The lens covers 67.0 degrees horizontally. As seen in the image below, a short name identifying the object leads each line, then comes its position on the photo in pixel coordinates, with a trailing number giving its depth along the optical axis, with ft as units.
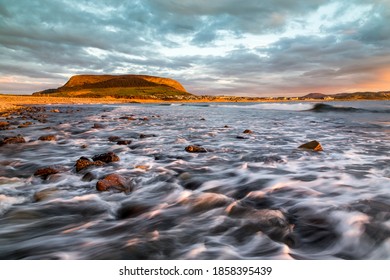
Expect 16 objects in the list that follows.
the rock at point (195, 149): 25.88
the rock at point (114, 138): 33.41
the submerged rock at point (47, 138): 33.21
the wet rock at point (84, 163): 19.23
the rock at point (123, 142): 31.10
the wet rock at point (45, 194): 14.17
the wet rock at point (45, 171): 18.06
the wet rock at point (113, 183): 15.05
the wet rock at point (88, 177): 17.01
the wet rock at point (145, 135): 37.01
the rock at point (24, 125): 45.72
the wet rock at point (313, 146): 26.07
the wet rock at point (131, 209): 12.75
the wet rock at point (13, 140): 29.96
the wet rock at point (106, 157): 21.36
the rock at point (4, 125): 42.14
